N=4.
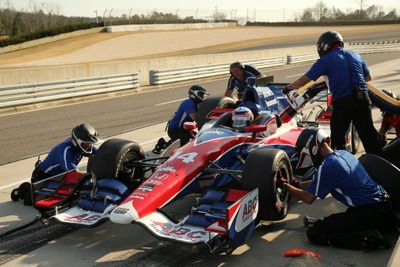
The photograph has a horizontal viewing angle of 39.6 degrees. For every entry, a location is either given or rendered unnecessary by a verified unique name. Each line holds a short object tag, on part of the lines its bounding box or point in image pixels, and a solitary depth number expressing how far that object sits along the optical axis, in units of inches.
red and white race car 212.5
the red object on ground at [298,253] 210.2
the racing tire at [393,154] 279.4
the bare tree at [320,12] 4928.6
